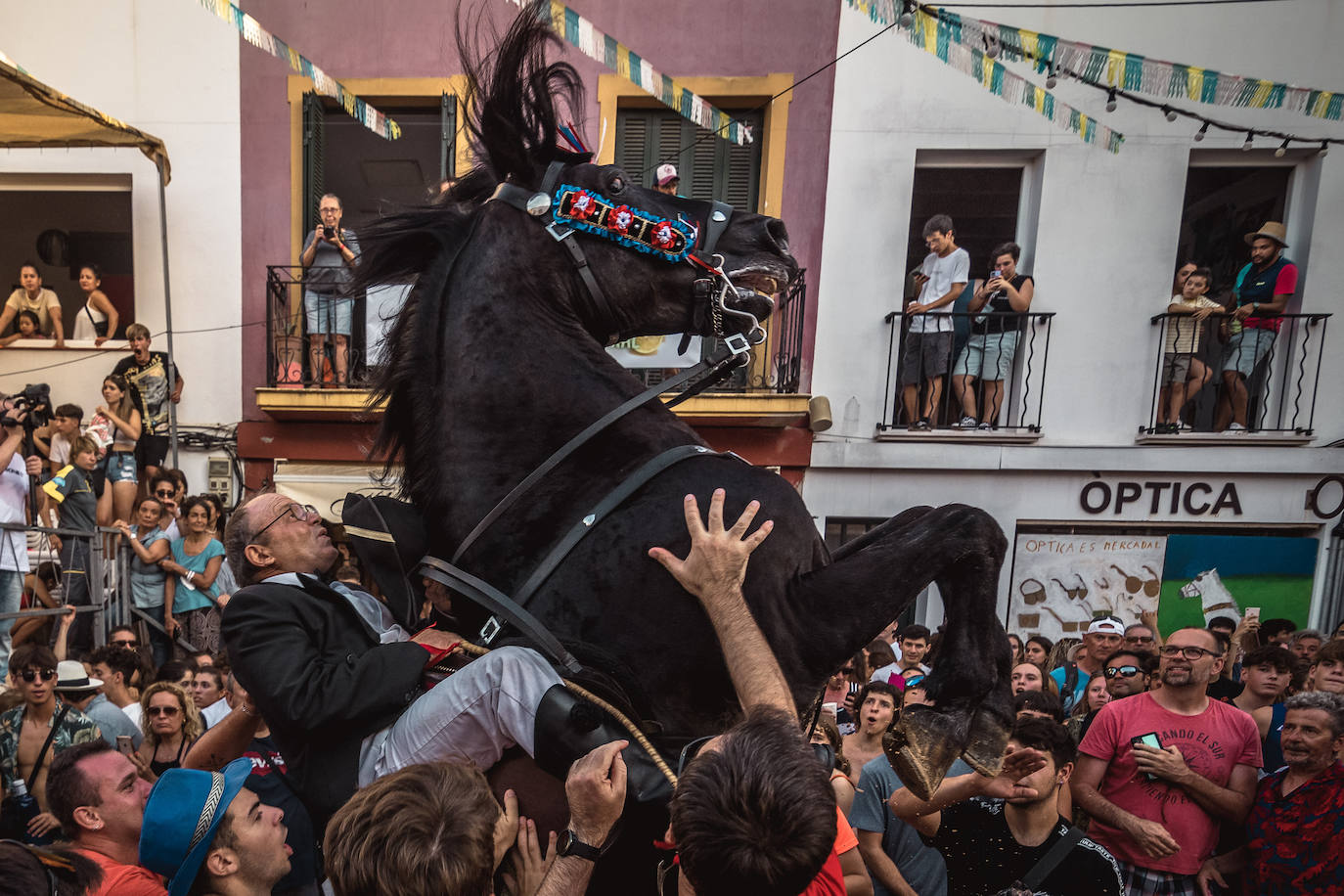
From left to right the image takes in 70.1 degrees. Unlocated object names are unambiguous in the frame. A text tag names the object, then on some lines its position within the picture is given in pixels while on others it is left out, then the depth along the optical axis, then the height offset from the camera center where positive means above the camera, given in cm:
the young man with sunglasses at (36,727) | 463 -213
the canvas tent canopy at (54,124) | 737 +153
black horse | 242 -37
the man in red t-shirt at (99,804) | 296 -156
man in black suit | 210 -85
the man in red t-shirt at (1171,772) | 392 -173
